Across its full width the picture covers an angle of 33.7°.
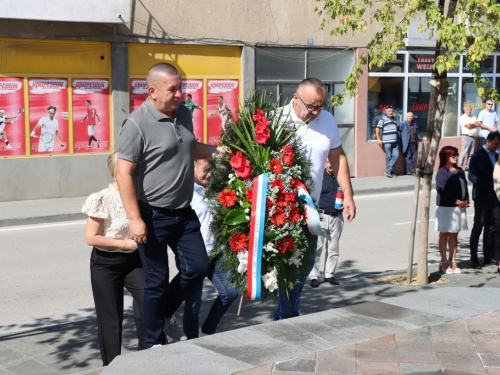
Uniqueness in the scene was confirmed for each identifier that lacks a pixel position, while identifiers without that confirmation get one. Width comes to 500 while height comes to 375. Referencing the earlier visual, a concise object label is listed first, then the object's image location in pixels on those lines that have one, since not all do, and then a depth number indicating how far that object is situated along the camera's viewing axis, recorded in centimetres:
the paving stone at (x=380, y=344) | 540
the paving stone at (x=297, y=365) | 492
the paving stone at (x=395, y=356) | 517
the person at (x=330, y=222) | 935
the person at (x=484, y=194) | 1048
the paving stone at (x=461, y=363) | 502
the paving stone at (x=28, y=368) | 630
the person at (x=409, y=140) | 2131
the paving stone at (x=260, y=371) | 483
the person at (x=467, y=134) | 2216
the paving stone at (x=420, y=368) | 495
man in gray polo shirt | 539
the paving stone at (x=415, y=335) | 561
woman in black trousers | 579
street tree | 873
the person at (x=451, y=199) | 1019
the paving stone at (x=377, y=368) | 493
